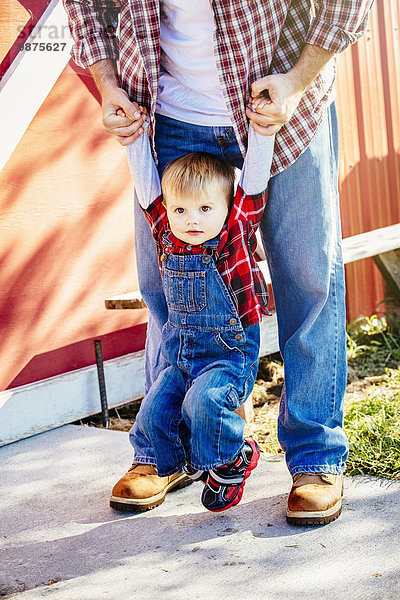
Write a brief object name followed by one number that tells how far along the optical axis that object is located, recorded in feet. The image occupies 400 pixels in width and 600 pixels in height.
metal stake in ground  11.76
